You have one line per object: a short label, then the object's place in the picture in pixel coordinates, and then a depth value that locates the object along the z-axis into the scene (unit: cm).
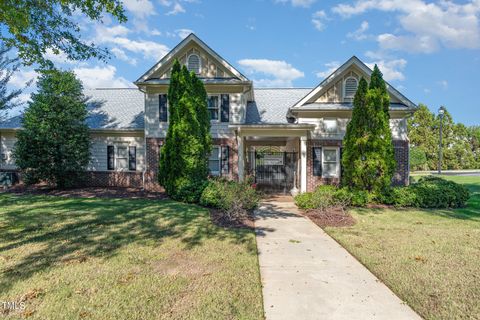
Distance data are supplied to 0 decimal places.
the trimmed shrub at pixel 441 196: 1061
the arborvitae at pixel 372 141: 1105
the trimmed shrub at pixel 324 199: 924
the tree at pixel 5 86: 1360
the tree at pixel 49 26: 793
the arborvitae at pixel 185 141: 1145
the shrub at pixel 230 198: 859
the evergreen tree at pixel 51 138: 1397
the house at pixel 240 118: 1437
